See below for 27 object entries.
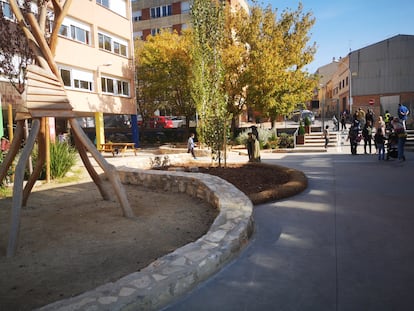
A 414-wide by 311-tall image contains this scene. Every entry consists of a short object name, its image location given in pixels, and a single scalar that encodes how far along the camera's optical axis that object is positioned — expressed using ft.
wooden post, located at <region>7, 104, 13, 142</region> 33.80
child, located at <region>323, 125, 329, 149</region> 63.52
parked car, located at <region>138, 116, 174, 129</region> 109.60
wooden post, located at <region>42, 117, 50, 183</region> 22.37
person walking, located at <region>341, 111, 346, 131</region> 84.91
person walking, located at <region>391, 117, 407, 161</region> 38.50
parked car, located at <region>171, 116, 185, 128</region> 116.57
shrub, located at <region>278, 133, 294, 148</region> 70.98
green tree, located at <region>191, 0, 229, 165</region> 37.27
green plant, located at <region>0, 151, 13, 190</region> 29.82
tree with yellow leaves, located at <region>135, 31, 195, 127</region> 86.53
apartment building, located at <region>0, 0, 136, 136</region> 68.49
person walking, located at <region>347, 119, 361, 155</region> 50.15
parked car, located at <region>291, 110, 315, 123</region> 107.76
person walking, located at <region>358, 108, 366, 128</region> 72.43
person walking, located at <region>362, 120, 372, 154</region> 50.16
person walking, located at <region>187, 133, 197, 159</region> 51.83
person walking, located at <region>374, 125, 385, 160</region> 41.86
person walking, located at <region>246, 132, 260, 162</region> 40.68
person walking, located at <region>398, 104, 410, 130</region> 57.98
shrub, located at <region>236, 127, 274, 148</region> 71.31
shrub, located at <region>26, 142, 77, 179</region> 34.01
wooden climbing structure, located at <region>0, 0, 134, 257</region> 16.72
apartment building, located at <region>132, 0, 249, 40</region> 131.03
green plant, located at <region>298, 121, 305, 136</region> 73.38
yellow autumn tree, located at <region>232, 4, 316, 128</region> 74.08
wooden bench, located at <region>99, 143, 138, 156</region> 59.77
